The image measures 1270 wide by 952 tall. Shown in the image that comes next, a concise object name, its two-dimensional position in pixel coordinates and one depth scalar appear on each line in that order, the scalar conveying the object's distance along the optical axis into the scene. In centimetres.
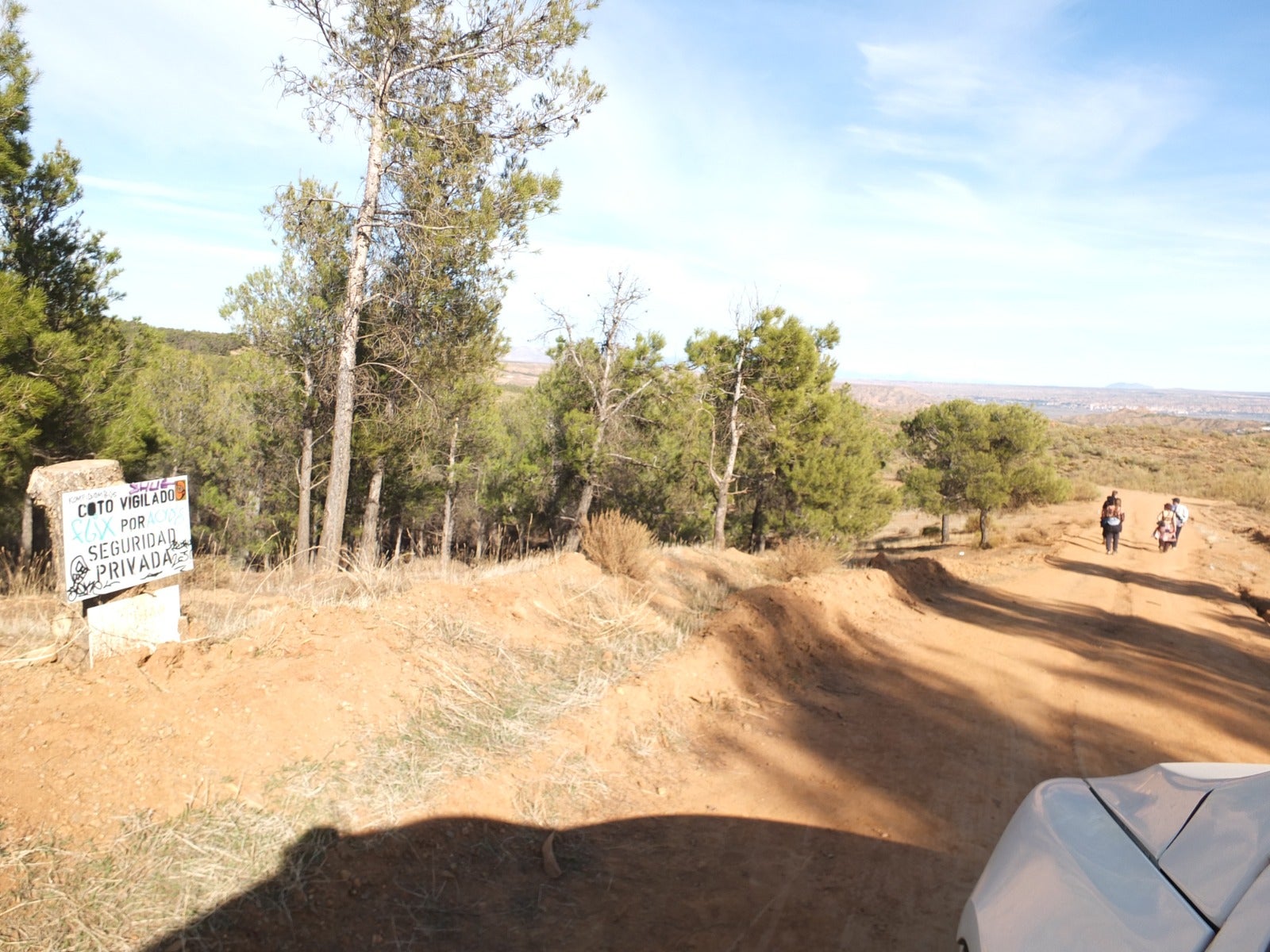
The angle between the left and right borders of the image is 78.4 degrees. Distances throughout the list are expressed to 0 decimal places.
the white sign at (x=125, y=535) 514
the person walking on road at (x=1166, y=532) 2102
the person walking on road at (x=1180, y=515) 2204
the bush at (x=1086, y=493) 3709
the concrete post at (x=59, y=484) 518
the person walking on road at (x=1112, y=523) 1991
